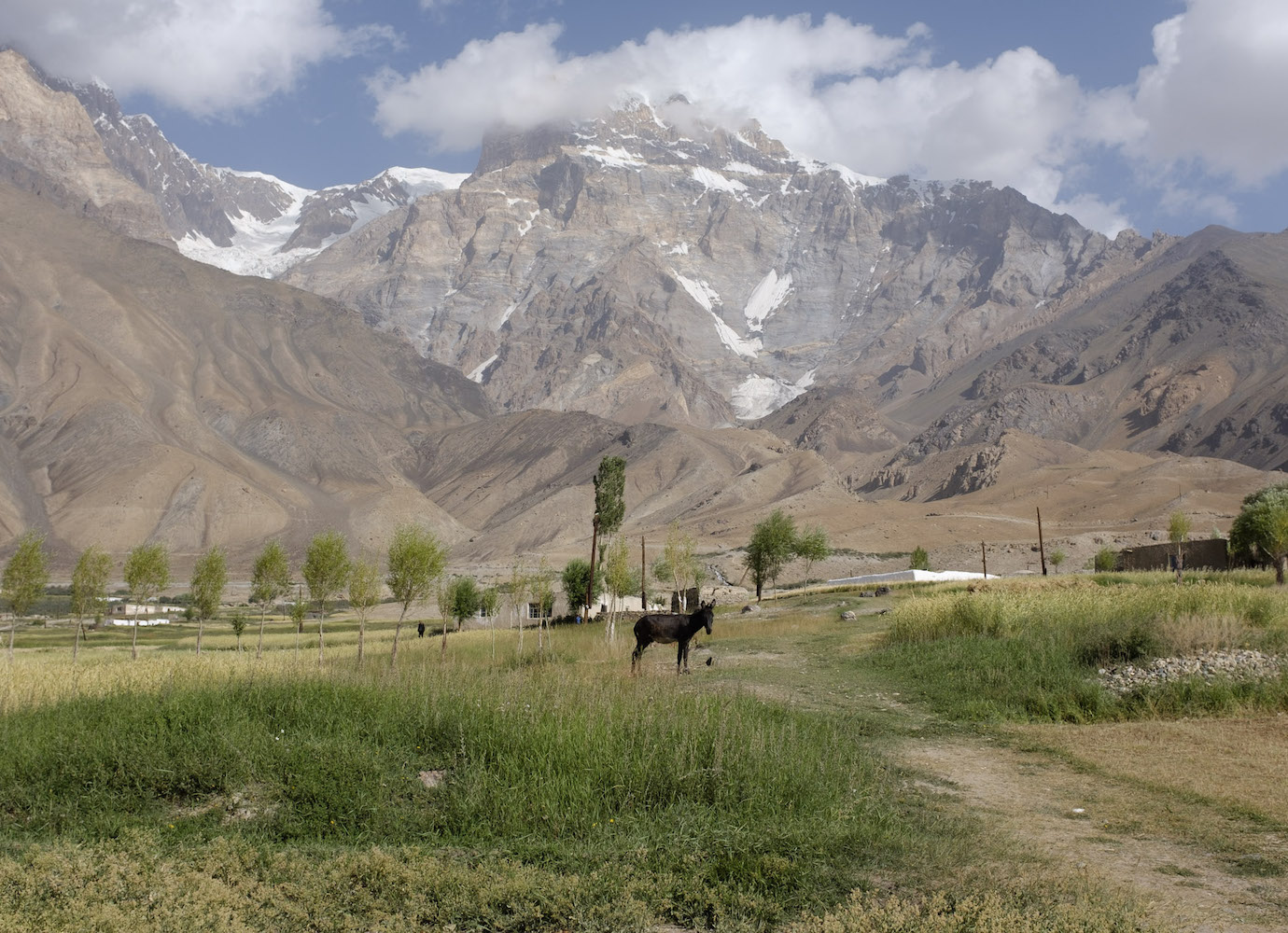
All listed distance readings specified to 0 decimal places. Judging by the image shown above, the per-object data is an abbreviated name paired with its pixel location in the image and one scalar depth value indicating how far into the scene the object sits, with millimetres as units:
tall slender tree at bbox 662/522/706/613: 54062
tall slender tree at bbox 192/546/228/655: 52959
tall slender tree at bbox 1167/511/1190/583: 67138
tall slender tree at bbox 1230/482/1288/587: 39156
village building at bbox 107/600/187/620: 89688
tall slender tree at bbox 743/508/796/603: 66812
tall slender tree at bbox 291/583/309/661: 60350
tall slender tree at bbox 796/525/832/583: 71438
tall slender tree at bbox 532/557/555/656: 49600
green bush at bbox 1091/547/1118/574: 71562
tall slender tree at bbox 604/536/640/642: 52281
